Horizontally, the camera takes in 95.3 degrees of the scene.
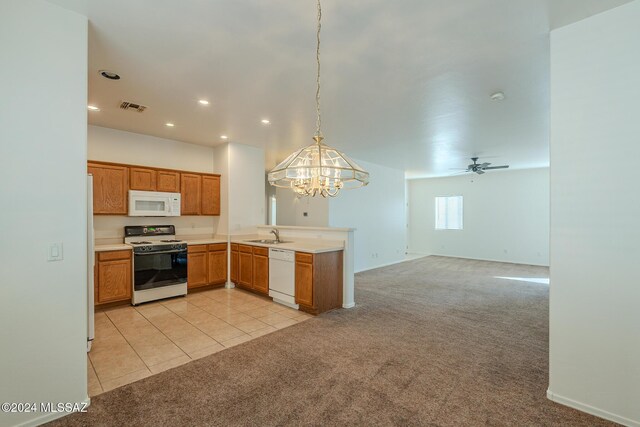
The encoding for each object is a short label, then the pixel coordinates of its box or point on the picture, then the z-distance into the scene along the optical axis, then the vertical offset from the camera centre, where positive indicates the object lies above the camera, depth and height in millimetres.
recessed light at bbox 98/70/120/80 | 2957 +1416
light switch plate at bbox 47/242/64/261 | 2039 -284
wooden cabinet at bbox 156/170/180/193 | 5121 +549
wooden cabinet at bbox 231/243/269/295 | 4891 -991
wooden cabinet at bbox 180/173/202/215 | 5426 +360
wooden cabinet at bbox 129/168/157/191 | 4828 +558
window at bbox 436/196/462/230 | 10188 -44
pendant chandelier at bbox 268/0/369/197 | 2055 +300
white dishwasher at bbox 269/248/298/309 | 4398 -1011
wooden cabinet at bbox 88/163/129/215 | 4484 +375
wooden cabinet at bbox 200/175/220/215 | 5691 +329
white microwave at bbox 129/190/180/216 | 4773 +145
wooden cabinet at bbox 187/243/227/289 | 5125 -971
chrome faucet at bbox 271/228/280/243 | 5440 -404
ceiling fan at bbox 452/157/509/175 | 6727 +1052
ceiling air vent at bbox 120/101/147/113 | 3741 +1393
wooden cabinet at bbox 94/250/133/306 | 4172 -961
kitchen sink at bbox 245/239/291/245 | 5142 -551
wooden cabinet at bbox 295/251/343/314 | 4105 -1015
